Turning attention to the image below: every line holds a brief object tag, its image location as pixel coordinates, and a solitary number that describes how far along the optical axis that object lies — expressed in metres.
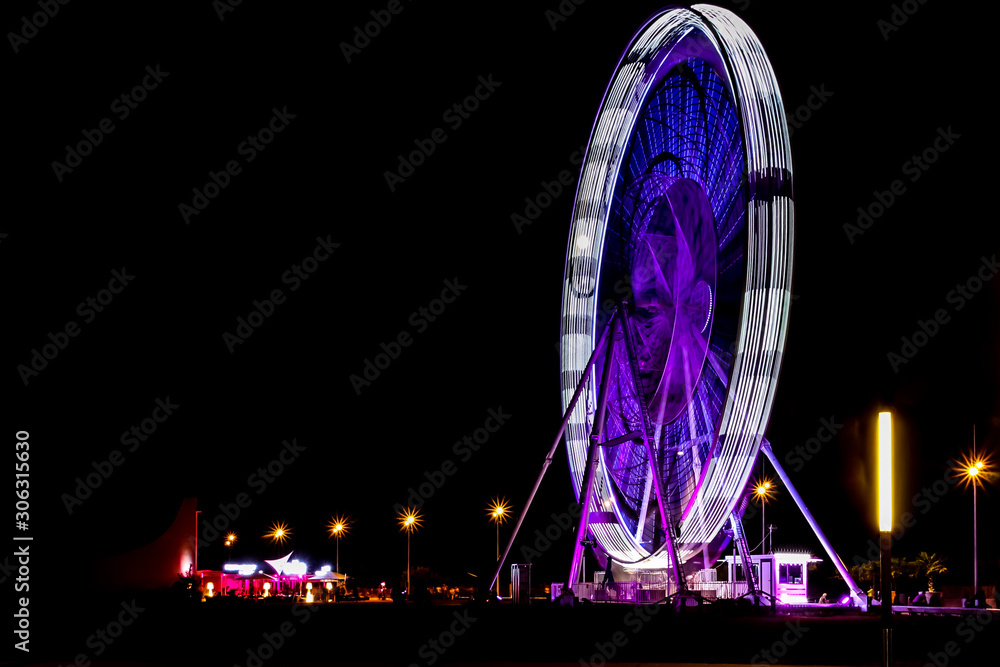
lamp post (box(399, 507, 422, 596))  68.75
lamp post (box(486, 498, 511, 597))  68.65
